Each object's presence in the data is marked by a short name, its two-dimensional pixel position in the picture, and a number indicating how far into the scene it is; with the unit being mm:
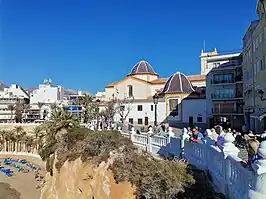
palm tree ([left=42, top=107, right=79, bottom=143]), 18693
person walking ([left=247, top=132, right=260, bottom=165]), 4728
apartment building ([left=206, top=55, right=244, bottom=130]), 29704
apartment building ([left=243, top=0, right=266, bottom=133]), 19381
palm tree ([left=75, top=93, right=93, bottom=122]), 35238
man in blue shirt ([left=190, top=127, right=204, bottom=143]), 8518
